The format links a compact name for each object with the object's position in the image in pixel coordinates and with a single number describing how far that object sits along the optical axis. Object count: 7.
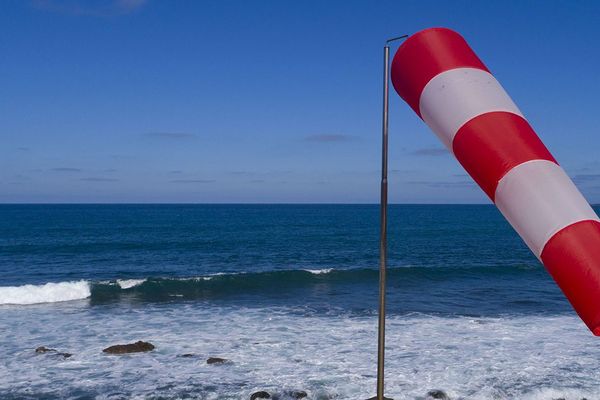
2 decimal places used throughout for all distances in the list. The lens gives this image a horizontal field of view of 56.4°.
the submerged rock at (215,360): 12.62
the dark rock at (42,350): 13.33
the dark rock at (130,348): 13.38
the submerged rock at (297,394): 10.50
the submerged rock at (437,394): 10.46
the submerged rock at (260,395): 10.45
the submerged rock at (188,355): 13.13
